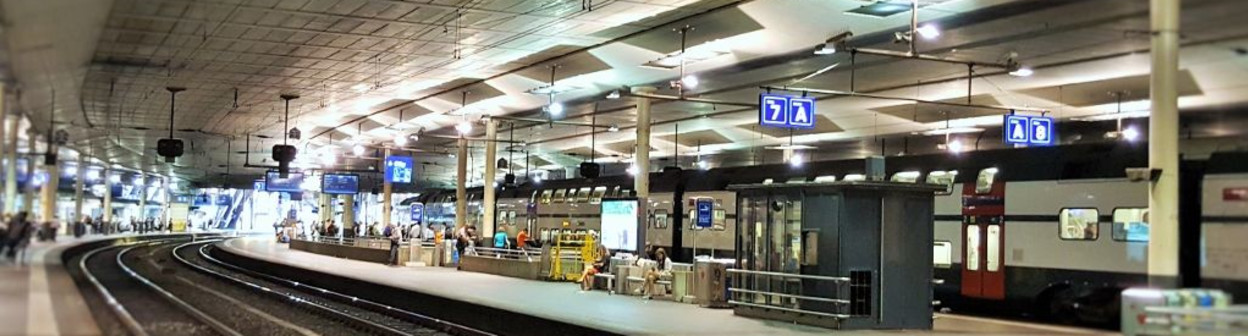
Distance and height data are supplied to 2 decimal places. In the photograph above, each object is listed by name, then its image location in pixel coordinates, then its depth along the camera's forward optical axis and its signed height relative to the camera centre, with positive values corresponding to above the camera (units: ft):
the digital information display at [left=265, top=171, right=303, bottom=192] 157.69 +4.83
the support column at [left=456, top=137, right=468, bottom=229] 121.60 +3.35
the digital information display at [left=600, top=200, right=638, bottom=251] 92.43 -0.14
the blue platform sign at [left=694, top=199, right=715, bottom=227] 69.62 +0.88
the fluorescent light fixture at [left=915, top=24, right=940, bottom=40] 58.60 +10.96
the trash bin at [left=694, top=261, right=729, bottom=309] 61.62 -3.36
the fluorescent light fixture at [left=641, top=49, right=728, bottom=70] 76.18 +12.09
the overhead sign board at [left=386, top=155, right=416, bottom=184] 128.67 +5.83
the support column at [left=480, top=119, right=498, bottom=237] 113.60 +2.56
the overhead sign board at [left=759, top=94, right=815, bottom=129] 64.64 +7.06
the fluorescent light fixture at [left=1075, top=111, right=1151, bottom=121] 87.04 +9.90
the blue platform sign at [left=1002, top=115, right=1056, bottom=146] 71.41 +6.95
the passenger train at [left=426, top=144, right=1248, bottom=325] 48.65 +0.46
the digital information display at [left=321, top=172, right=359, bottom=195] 148.77 +4.59
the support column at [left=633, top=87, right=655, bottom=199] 86.89 +5.94
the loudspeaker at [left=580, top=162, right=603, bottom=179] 109.29 +5.35
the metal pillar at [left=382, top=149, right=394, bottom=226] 163.11 +2.69
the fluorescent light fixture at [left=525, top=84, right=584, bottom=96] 96.99 +12.15
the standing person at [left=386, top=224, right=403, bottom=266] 112.16 -3.21
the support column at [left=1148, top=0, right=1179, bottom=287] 37.70 +3.15
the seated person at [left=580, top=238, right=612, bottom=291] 75.51 -3.19
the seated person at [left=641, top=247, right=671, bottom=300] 69.82 -3.36
